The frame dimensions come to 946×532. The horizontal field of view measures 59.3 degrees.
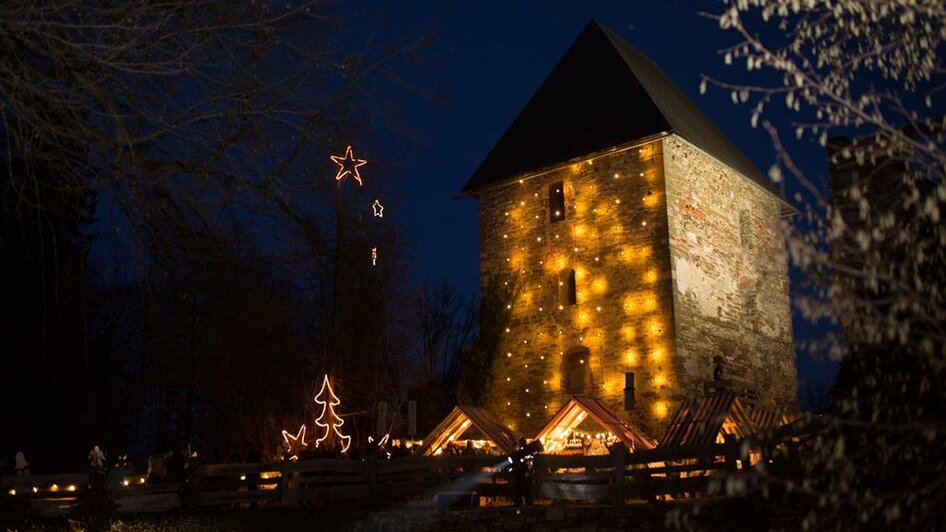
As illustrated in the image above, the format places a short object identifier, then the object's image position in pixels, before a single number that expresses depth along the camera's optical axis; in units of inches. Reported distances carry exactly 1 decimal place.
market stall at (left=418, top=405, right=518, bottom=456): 706.2
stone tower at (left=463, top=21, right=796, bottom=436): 791.1
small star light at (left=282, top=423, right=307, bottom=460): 742.5
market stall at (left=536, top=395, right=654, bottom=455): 689.0
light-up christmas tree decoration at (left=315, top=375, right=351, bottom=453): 712.4
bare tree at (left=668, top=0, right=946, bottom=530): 183.9
